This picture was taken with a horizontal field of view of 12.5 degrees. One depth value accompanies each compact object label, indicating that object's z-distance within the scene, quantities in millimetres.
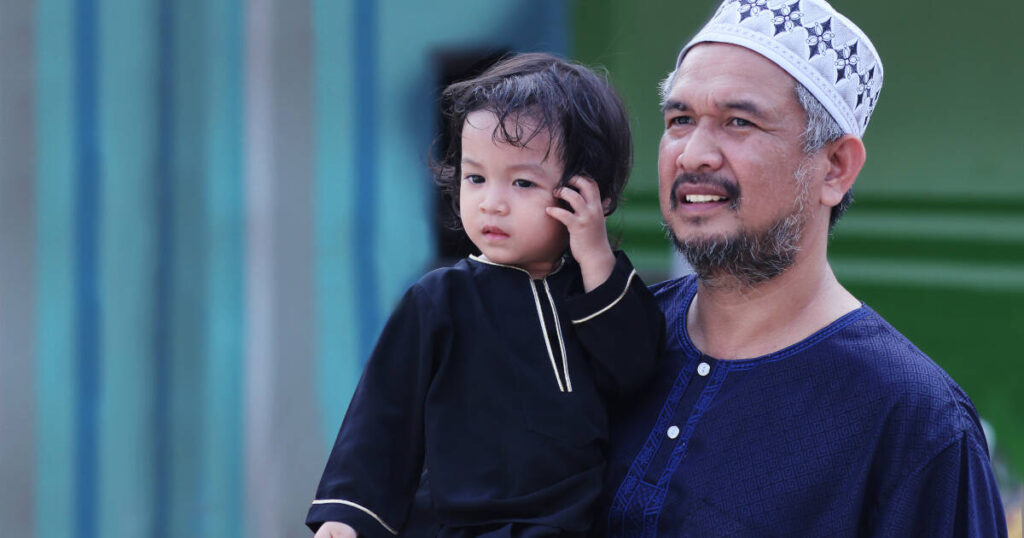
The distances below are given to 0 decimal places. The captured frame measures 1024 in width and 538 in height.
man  3836
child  3897
